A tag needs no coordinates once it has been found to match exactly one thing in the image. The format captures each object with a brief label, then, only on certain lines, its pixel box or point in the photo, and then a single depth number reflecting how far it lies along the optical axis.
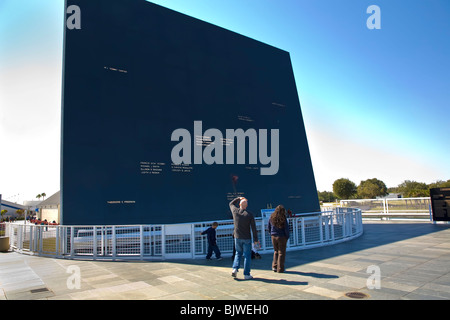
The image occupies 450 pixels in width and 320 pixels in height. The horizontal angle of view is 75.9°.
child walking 8.52
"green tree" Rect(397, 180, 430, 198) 72.11
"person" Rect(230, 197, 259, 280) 6.24
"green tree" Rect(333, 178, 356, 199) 71.50
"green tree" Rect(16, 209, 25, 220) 68.39
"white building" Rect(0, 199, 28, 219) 73.25
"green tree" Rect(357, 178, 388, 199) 75.30
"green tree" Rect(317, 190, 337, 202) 92.31
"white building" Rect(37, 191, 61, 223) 38.72
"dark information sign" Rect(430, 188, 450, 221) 16.12
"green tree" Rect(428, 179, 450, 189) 65.11
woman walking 6.79
